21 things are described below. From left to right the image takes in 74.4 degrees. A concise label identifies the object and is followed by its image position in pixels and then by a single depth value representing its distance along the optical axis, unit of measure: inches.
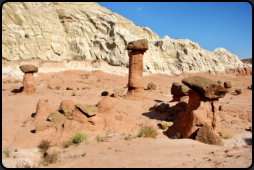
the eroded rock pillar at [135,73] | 451.8
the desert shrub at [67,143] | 200.3
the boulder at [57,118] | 257.7
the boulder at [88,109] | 263.1
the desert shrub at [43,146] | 195.8
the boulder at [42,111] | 293.9
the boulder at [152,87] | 716.7
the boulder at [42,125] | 244.4
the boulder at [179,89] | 456.8
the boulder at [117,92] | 456.1
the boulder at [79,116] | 260.9
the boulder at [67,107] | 276.4
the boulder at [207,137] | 191.8
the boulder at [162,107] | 350.0
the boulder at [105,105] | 296.8
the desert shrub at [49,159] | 154.2
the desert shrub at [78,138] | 208.1
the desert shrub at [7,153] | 172.7
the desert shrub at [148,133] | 225.9
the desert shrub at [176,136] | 229.1
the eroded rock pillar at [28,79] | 505.7
